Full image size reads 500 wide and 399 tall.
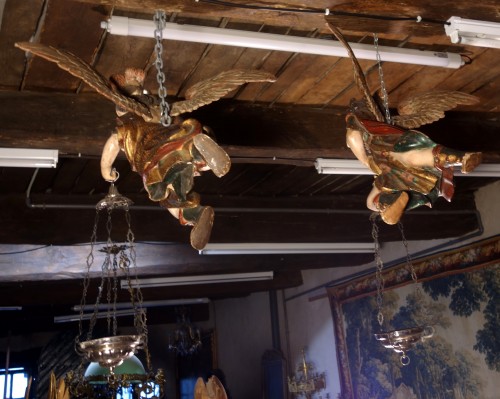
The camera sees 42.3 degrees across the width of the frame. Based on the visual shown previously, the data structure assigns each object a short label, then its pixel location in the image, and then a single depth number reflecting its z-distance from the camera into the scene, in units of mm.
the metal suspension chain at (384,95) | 2465
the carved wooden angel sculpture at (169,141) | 2127
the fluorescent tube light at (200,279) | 6291
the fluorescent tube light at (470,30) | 2236
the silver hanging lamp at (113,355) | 3023
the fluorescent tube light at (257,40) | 2189
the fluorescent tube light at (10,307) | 7688
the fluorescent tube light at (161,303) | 8133
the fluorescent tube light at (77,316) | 8161
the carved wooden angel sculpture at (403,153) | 2152
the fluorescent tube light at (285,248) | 4996
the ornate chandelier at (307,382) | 7203
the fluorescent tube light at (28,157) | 2863
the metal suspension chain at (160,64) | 2117
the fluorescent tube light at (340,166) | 3451
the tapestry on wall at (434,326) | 4992
